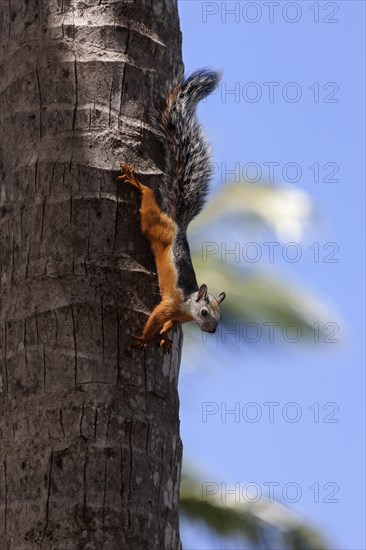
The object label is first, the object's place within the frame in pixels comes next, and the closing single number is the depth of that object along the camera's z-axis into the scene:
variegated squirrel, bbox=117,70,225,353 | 6.73
